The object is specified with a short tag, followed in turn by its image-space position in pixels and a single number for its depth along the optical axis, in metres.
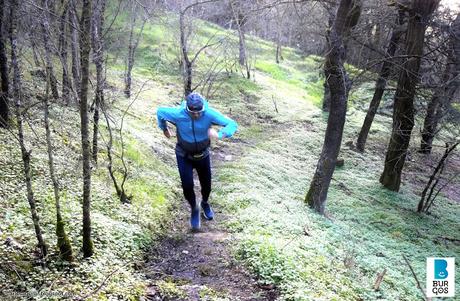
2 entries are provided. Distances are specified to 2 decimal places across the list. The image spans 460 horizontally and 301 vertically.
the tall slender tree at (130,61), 18.72
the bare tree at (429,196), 12.25
